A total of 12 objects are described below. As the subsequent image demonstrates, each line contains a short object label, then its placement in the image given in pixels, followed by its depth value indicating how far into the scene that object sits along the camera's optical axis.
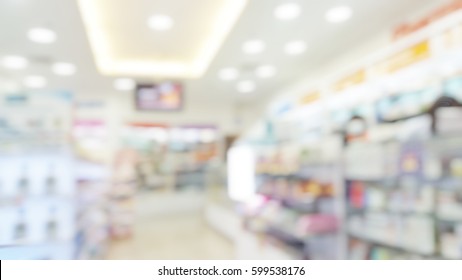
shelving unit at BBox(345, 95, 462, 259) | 1.76
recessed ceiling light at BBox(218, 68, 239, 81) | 5.66
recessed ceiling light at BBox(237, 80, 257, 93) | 6.55
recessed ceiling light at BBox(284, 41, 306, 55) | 4.50
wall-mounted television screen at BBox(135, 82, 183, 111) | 5.45
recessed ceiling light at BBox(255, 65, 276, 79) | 5.53
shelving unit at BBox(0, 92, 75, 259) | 1.96
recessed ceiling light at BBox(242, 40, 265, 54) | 4.40
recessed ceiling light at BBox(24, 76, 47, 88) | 5.33
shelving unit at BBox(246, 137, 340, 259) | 2.62
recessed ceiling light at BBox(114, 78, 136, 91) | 6.09
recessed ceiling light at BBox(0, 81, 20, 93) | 4.18
